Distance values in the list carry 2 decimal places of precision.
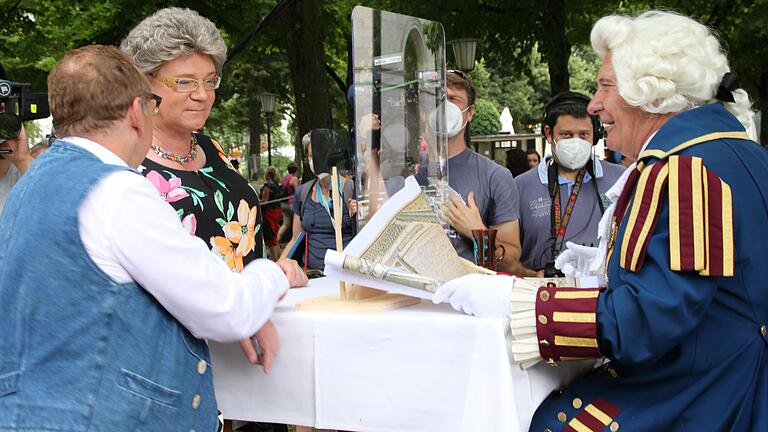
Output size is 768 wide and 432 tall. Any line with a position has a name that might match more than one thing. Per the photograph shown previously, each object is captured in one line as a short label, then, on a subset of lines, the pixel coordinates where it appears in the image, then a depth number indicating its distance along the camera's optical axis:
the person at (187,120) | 2.78
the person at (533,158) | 12.33
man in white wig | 1.92
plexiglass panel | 2.45
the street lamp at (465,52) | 12.13
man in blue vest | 1.77
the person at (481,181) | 3.91
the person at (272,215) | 10.41
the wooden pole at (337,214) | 2.32
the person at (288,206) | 10.07
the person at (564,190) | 4.49
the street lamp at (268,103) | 20.36
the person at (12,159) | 4.26
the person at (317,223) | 5.85
